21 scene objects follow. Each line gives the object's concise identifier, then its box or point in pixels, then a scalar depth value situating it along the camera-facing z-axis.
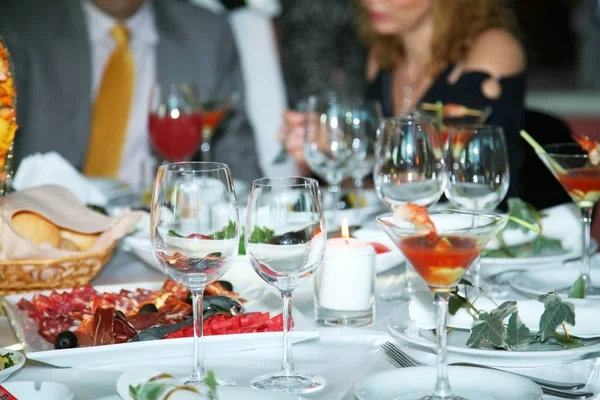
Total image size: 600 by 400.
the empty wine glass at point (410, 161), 1.74
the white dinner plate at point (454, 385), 1.29
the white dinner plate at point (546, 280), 1.66
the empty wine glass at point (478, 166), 1.75
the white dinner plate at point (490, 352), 1.39
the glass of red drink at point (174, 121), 2.40
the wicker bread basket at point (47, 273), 1.67
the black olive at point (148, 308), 1.51
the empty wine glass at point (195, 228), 1.35
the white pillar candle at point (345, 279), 1.56
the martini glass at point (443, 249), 1.30
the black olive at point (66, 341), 1.43
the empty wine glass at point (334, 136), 2.07
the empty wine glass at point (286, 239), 1.36
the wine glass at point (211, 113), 2.60
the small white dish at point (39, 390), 1.30
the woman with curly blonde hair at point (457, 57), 3.04
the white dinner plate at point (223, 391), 1.26
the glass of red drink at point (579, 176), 1.73
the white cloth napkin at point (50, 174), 2.08
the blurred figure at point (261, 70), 3.97
